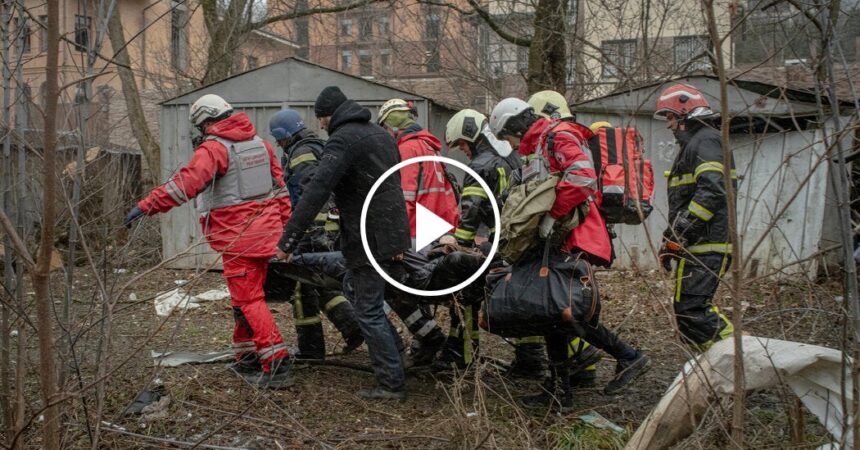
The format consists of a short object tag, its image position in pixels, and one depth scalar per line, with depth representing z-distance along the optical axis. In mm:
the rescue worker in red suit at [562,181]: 4781
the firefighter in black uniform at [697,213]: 5312
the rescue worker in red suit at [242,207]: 5719
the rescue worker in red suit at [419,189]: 6258
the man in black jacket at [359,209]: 5219
